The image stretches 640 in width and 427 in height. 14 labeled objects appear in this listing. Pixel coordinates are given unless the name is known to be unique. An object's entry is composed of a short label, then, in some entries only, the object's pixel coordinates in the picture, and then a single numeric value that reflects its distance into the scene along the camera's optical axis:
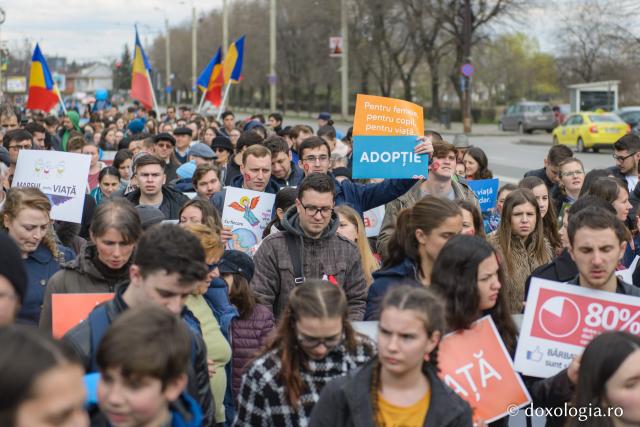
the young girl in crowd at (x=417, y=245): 9.88
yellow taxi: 67.41
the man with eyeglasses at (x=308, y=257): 11.52
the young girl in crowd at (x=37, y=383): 4.93
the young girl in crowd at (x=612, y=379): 7.22
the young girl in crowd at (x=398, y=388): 6.94
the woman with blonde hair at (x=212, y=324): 9.63
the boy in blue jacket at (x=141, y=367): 6.03
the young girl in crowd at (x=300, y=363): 7.68
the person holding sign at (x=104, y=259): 9.64
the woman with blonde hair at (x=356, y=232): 13.09
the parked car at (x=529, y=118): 96.61
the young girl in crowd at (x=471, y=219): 12.31
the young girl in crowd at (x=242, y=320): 10.52
